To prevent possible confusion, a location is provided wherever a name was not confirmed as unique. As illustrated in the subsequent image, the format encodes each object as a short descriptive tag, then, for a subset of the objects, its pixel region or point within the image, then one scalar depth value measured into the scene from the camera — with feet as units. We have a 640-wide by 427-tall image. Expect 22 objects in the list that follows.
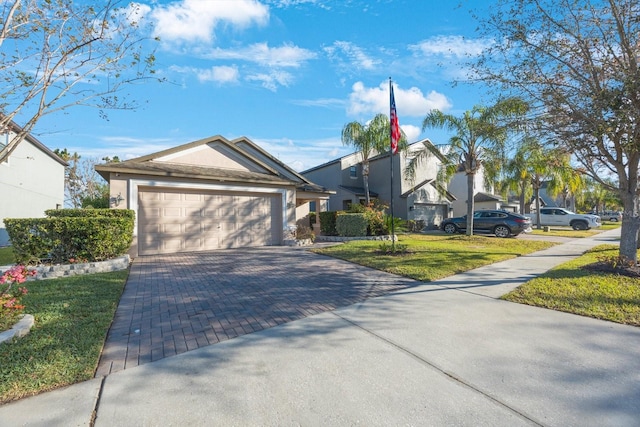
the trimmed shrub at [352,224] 50.08
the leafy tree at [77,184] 97.25
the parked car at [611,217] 140.71
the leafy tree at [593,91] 20.79
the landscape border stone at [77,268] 24.98
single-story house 36.04
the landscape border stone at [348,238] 49.67
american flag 32.60
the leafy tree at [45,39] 17.06
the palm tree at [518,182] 69.15
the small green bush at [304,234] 48.55
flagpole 32.78
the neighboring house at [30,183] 50.72
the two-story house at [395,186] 78.95
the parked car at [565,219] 78.57
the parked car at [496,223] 58.75
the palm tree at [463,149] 53.98
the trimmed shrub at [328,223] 55.42
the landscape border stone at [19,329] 11.92
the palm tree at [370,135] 65.51
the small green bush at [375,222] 50.62
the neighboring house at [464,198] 93.50
